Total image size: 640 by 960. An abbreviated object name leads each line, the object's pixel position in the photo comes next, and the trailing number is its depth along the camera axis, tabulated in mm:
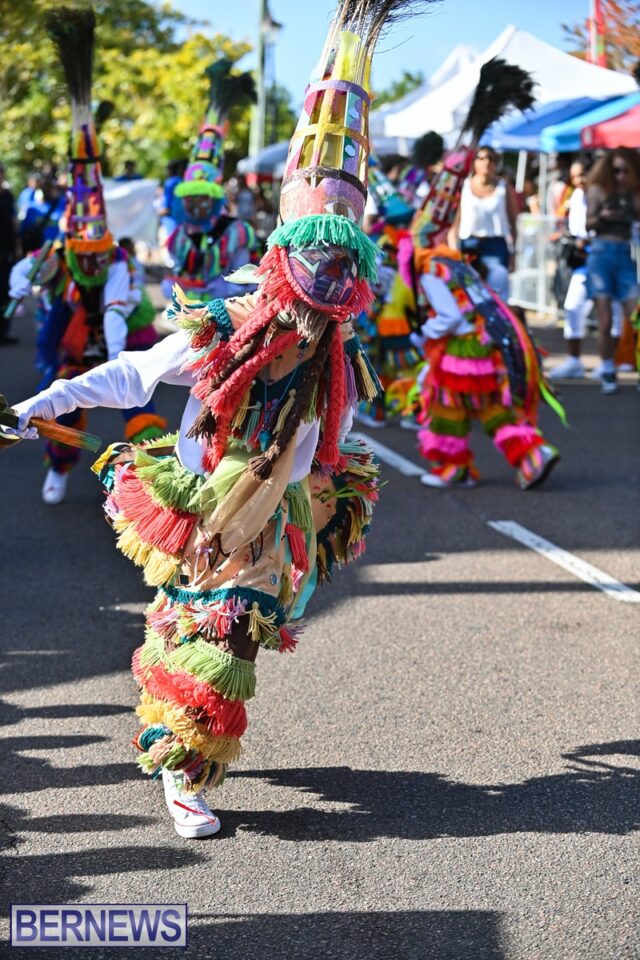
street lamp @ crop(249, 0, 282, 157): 24016
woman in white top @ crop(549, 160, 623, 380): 11539
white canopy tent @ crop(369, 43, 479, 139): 15461
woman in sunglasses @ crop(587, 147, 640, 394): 10773
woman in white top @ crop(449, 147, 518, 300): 9664
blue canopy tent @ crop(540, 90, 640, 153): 12562
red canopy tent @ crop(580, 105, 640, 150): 11539
